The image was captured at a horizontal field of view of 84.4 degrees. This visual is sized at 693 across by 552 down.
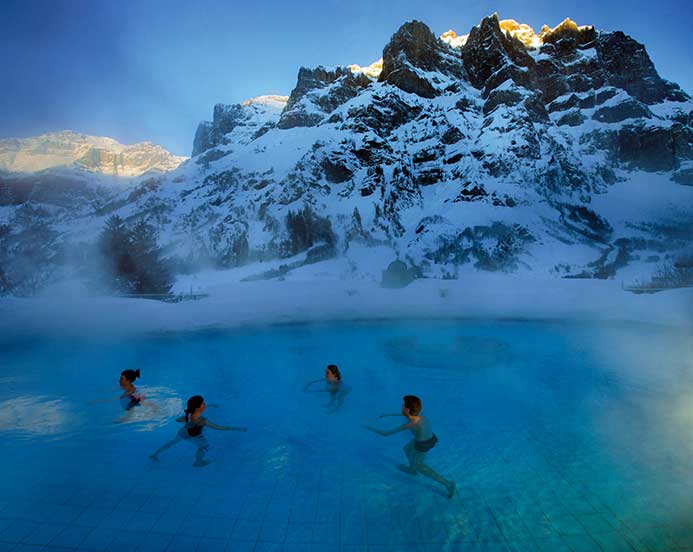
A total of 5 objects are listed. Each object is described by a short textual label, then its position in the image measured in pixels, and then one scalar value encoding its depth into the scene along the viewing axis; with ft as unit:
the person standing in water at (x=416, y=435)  13.17
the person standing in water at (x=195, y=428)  14.19
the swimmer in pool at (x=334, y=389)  19.78
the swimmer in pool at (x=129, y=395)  17.85
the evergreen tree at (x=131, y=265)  55.47
